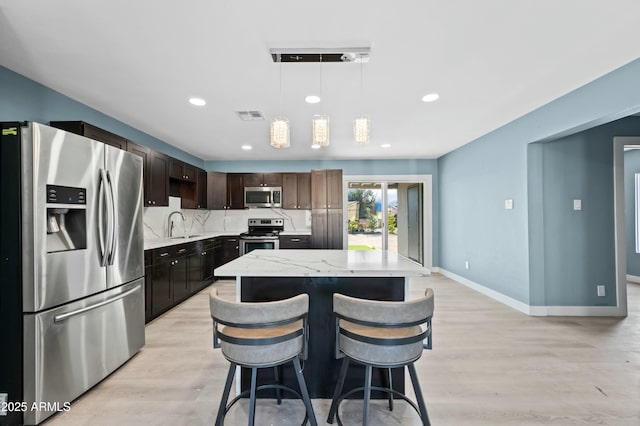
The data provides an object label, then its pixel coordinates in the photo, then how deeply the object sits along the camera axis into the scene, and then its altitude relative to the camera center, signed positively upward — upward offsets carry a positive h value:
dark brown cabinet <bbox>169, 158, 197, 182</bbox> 4.38 +0.74
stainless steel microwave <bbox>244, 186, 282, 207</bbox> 5.82 +0.40
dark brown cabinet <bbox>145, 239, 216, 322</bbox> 3.32 -0.78
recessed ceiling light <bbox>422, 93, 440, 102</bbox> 2.87 +1.18
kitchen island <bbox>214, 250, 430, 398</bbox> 1.96 -0.56
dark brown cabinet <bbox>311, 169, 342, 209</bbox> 5.42 +0.49
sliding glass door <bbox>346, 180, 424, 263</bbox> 6.15 -0.01
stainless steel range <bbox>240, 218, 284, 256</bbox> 5.38 -0.46
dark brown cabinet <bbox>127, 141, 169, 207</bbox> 3.61 +0.56
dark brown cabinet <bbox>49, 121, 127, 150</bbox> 2.61 +0.82
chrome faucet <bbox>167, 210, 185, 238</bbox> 4.78 -0.14
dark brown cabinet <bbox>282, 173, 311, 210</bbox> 5.84 +0.51
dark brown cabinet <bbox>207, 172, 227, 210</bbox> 5.71 +0.52
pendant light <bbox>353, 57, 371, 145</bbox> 2.17 +0.65
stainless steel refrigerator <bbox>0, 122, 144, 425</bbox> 1.68 -0.32
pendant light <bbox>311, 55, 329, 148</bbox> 2.15 +0.65
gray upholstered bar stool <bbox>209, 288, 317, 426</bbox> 1.41 -0.62
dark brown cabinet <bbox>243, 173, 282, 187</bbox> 5.84 +0.74
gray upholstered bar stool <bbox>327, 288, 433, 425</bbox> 1.42 -0.62
